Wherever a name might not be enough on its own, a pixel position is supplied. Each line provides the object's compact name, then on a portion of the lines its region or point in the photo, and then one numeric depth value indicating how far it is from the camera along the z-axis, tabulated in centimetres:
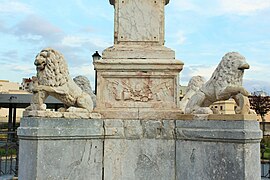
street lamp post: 1110
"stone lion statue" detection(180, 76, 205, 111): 675
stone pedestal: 552
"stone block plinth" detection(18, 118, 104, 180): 442
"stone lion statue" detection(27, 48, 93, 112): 498
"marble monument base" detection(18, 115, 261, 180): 443
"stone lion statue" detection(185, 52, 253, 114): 494
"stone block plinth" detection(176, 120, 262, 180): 440
